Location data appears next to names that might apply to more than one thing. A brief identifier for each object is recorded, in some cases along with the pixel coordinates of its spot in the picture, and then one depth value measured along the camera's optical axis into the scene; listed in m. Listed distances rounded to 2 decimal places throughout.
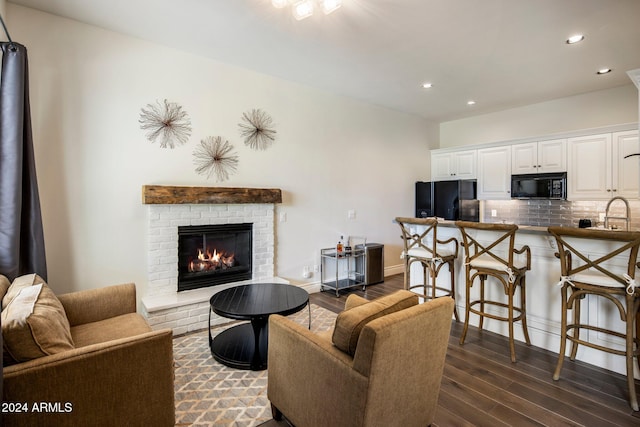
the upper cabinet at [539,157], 4.66
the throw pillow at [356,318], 1.42
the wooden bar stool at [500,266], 2.64
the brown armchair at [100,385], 1.28
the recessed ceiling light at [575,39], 2.99
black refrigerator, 5.50
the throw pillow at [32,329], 1.32
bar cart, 4.55
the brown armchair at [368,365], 1.31
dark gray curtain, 2.24
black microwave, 4.60
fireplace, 3.10
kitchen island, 2.46
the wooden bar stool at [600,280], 2.06
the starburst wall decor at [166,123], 3.21
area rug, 1.92
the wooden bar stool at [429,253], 3.26
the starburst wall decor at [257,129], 3.88
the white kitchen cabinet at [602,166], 4.09
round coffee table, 2.44
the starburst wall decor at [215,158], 3.54
